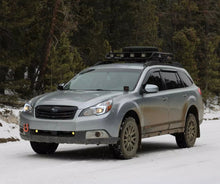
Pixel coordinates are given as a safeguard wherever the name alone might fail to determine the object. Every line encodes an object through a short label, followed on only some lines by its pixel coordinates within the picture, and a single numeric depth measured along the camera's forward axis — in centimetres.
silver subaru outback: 974
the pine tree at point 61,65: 2747
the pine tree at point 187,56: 4209
